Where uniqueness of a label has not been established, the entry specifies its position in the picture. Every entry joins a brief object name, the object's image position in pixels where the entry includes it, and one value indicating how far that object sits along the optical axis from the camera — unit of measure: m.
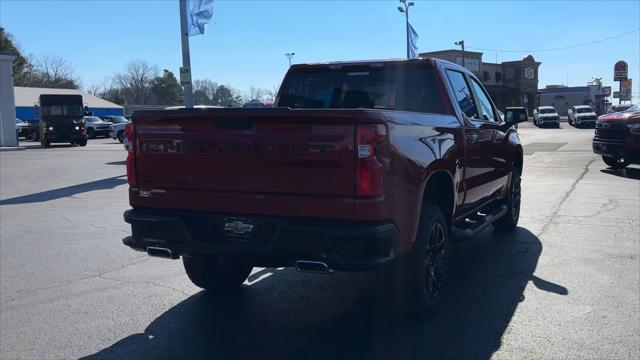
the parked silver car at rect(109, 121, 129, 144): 34.38
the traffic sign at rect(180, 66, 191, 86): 18.47
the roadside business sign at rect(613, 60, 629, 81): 45.09
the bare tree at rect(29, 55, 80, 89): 91.28
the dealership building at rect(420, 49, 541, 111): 74.44
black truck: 32.59
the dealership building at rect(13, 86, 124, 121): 59.03
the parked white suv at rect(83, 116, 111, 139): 44.75
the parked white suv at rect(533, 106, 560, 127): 46.12
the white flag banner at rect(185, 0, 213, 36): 18.27
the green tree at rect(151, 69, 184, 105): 108.44
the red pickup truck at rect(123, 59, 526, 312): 3.67
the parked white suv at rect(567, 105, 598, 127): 43.59
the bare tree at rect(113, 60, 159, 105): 109.56
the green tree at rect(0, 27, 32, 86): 70.88
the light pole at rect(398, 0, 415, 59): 36.36
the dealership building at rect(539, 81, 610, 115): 83.44
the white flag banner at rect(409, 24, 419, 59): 33.84
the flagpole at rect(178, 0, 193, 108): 18.25
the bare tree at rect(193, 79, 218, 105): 85.81
